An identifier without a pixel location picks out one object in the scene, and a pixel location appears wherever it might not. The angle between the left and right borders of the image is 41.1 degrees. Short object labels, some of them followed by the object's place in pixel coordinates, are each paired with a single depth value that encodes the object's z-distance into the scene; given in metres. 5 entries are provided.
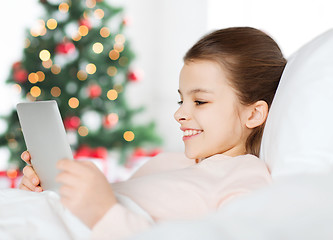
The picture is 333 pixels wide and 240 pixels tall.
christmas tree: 3.54
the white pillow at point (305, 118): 0.79
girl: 0.81
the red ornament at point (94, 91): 3.66
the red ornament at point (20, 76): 3.49
